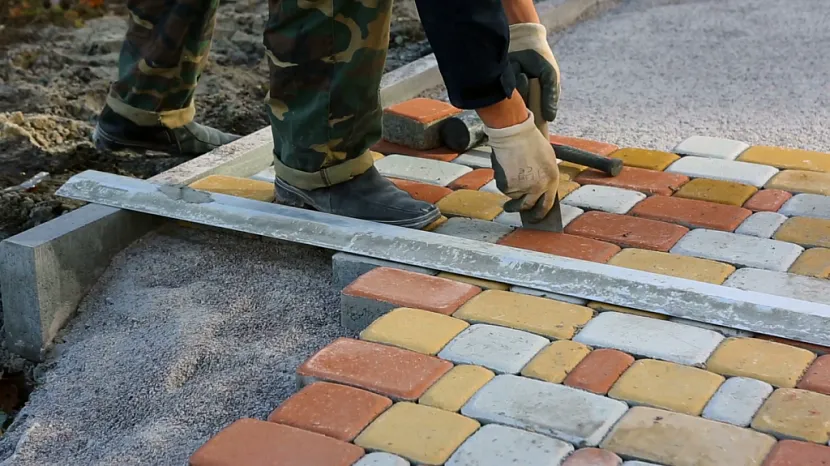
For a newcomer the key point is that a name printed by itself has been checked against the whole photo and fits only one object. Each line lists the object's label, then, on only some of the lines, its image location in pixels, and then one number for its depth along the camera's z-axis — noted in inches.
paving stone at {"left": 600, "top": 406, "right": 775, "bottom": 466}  58.1
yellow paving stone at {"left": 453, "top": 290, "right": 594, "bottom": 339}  72.7
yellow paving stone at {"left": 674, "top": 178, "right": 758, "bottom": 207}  97.3
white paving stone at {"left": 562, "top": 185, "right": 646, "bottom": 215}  95.7
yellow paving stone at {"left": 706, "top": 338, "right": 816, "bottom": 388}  66.5
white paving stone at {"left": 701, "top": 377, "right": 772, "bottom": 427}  62.6
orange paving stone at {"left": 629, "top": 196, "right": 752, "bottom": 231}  91.5
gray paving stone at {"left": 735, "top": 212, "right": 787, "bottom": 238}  89.9
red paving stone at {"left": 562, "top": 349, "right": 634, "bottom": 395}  65.9
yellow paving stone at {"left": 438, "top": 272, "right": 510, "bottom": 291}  79.7
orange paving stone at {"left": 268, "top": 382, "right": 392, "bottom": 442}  62.2
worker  83.0
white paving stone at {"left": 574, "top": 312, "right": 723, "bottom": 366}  69.2
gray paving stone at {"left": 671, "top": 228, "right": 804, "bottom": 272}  84.0
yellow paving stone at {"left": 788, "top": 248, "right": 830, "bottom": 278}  81.7
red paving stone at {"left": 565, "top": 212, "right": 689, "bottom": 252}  87.4
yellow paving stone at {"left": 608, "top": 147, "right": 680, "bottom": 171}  107.0
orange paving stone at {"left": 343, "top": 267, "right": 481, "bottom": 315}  76.4
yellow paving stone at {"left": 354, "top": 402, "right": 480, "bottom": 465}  59.7
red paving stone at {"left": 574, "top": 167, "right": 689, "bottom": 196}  100.0
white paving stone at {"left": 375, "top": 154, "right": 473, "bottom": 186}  104.3
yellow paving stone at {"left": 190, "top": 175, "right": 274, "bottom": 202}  99.9
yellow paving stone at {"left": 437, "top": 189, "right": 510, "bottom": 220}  95.1
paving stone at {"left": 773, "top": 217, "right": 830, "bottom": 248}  87.7
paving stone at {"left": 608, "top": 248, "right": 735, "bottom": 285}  81.1
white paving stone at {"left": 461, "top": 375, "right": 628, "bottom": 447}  61.2
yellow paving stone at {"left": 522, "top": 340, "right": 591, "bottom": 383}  67.1
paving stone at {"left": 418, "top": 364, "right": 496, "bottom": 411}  64.4
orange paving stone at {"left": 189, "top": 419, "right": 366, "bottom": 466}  58.8
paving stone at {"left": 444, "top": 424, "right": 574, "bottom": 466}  58.6
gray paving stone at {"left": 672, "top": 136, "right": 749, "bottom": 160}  109.8
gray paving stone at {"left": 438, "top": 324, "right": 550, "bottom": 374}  68.7
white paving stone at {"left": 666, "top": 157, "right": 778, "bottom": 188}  102.8
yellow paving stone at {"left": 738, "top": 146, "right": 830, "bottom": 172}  105.4
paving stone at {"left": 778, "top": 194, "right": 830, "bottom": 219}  94.3
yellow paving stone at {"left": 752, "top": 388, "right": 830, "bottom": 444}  60.6
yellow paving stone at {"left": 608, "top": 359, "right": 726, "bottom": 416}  63.8
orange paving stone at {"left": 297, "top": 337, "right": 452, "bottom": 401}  65.9
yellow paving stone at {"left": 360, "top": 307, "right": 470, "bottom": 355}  70.9
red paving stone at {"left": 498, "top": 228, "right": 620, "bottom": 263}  84.7
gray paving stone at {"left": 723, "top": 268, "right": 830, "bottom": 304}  77.4
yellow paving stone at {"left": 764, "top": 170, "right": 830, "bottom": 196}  99.3
